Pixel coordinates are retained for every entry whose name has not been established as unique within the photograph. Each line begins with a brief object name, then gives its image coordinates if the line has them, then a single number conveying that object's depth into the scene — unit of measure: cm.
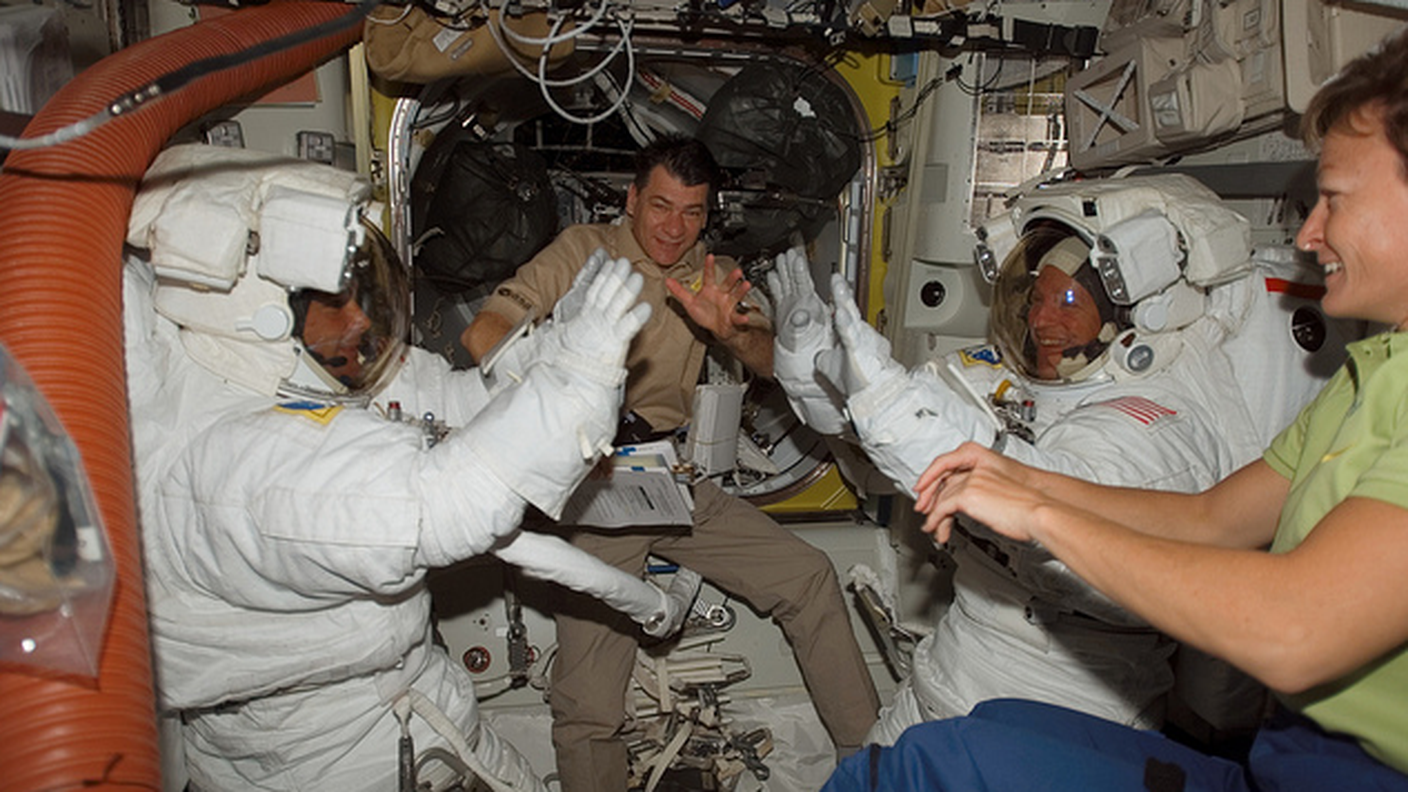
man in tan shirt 266
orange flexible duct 105
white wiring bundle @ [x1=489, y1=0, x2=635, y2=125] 229
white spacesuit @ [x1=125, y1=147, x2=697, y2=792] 150
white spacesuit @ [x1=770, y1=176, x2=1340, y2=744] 174
